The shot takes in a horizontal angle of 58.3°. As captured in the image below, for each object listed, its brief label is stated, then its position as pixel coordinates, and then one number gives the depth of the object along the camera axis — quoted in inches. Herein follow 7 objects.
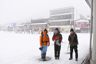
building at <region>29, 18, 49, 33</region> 2130.9
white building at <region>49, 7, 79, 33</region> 1673.2
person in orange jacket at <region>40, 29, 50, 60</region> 160.4
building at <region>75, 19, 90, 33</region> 1261.1
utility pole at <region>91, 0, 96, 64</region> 133.4
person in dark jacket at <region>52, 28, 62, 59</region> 170.5
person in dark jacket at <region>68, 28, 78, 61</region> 161.6
